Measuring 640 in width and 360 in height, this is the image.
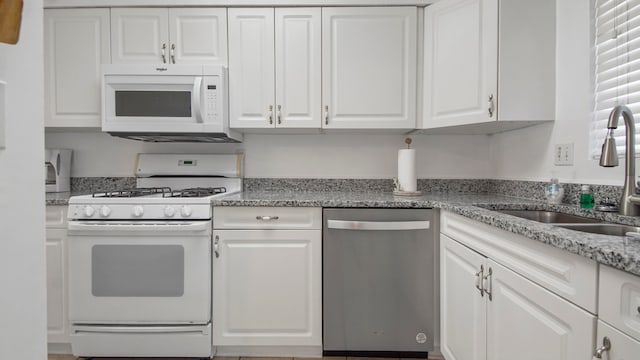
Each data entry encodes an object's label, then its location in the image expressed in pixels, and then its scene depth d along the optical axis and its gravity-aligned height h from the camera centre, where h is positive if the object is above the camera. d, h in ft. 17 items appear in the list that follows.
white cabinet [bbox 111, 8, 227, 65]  6.79 +2.68
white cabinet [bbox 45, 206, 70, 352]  6.05 -1.83
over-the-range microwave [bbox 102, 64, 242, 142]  6.47 +1.34
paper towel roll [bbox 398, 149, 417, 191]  6.93 +0.06
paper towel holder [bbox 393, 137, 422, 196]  6.95 -0.39
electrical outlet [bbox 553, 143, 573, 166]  5.39 +0.30
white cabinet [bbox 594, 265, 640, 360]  2.18 -0.94
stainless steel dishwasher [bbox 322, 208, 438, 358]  5.79 -1.83
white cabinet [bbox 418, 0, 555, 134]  5.60 +1.87
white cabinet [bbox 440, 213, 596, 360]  2.80 -1.46
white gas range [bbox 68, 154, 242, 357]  5.72 -1.76
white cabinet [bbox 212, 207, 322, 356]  5.93 -1.77
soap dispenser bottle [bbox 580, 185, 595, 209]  4.74 -0.35
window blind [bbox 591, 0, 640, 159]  4.45 +1.50
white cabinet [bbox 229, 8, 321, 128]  6.75 +2.10
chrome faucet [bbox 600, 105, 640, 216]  3.67 +0.18
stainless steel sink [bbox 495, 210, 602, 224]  4.63 -0.62
